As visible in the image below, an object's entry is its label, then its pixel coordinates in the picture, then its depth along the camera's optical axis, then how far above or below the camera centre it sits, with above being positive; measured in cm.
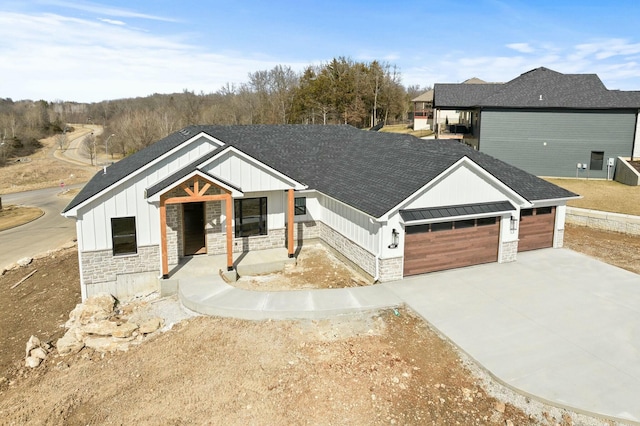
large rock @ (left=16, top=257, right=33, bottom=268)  1986 -557
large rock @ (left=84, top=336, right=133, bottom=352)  1122 -532
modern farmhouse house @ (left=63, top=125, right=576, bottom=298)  1433 -240
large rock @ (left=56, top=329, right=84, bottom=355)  1134 -540
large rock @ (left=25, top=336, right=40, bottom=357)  1155 -549
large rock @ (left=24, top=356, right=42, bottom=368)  1091 -562
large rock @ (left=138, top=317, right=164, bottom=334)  1200 -515
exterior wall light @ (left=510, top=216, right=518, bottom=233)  1602 -287
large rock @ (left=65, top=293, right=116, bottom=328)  1325 -532
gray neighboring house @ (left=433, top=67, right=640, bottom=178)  3294 +175
